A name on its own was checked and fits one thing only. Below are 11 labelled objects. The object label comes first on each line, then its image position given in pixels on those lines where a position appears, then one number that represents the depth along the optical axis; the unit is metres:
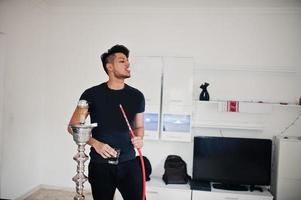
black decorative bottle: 2.96
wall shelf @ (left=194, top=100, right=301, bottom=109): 2.85
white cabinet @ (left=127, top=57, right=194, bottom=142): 2.83
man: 1.83
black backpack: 2.89
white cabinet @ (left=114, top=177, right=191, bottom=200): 2.77
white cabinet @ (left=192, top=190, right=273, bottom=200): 2.75
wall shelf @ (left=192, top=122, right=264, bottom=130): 2.99
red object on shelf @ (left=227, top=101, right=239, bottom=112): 2.88
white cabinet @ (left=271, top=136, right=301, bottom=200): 2.77
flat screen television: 2.88
